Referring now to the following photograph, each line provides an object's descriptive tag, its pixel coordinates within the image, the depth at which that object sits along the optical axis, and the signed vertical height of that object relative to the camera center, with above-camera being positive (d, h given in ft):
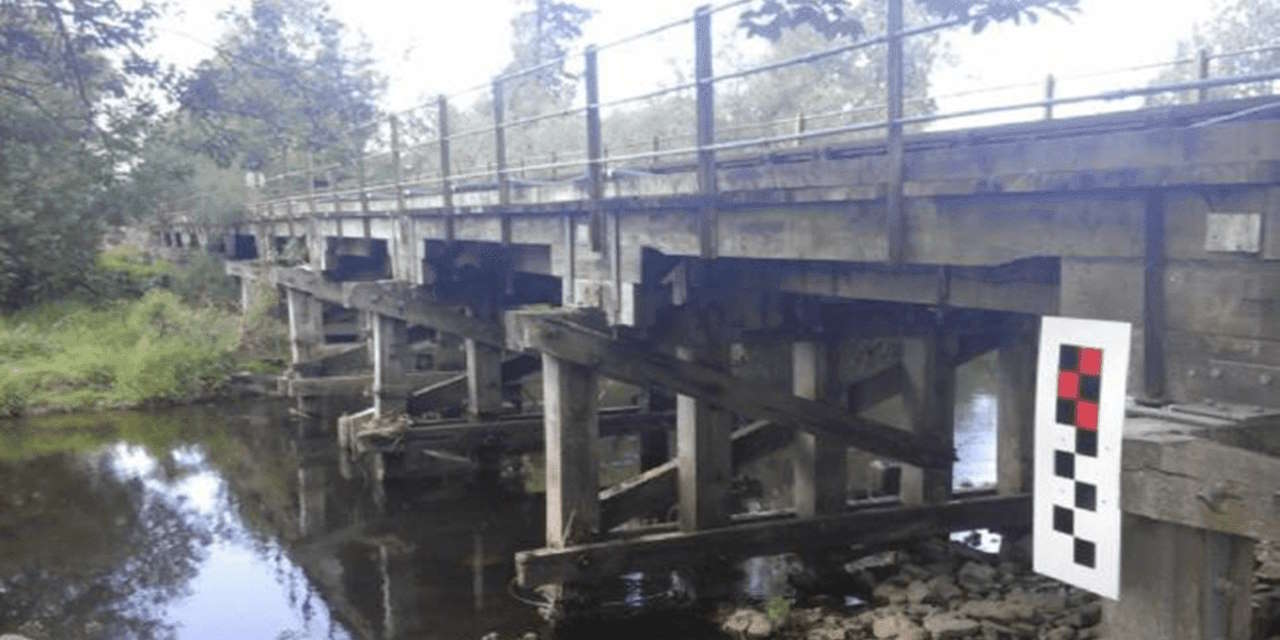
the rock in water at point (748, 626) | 21.52 -8.30
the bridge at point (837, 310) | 9.41 -1.56
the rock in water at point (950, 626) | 19.72 -7.67
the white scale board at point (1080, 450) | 9.40 -2.09
